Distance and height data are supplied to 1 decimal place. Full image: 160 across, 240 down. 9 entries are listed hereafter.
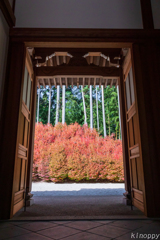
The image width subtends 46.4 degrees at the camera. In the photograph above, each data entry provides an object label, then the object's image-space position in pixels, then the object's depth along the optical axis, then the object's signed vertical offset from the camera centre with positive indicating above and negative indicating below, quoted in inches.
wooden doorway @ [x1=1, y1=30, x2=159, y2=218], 87.1 +30.9
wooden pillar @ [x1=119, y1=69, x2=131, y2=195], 125.4 +17.2
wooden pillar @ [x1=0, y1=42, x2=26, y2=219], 83.1 +20.5
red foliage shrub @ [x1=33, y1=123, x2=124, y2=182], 309.1 +12.1
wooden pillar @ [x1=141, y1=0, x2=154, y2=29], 102.7 +80.8
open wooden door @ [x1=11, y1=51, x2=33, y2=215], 98.1 +11.8
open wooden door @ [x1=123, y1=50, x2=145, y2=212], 97.8 +12.8
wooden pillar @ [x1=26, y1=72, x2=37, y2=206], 121.2 +12.4
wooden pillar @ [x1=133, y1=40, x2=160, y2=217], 85.4 +25.2
